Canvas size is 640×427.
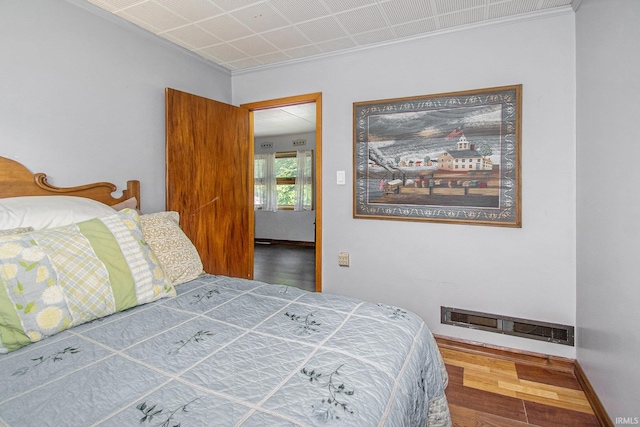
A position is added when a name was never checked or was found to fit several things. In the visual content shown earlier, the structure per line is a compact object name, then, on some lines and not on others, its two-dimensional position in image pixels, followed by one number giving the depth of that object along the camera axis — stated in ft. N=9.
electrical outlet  9.46
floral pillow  3.72
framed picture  7.52
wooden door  8.58
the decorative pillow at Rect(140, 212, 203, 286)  5.91
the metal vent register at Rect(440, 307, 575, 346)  7.25
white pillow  4.84
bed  2.69
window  23.11
